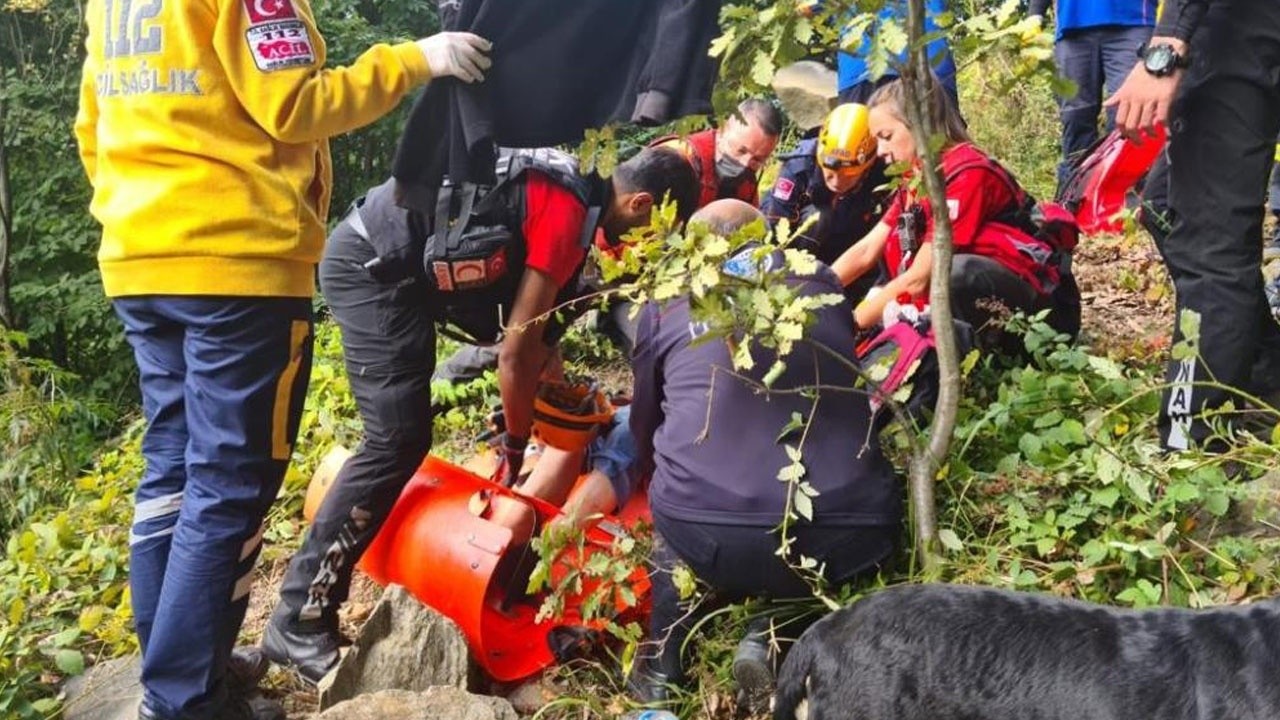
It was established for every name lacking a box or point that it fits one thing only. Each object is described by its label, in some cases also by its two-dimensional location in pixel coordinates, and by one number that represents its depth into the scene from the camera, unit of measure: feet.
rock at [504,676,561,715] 10.51
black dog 5.71
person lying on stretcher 12.20
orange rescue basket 10.74
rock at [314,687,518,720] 8.76
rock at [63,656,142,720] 10.41
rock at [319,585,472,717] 10.06
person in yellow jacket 8.36
